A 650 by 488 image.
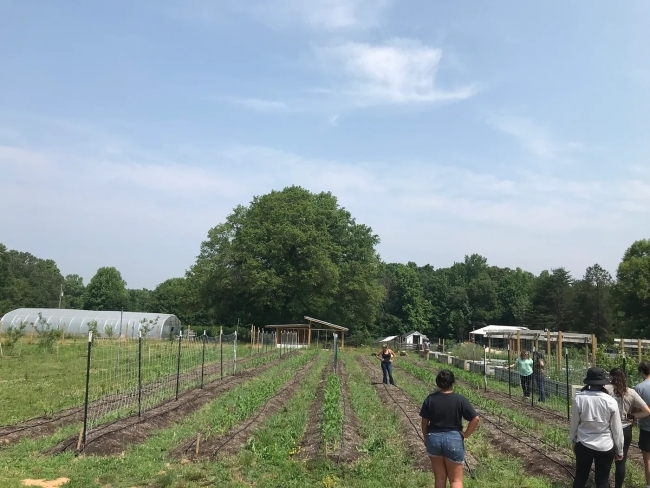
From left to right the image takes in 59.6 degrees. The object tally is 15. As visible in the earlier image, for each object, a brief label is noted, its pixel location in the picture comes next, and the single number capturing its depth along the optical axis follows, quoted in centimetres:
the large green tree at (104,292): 9931
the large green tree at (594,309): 5928
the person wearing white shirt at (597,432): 604
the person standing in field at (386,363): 1995
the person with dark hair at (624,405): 684
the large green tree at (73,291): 10593
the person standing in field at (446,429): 555
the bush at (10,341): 2780
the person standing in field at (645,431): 703
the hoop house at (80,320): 5106
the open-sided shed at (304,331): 4875
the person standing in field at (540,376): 1706
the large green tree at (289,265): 5238
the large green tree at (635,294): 4691
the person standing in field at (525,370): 1758
